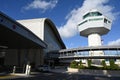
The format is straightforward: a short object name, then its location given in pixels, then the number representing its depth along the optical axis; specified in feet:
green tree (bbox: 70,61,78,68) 72.03
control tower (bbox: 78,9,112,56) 112.71
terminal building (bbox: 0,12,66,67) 37.24
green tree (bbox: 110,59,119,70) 59.88
